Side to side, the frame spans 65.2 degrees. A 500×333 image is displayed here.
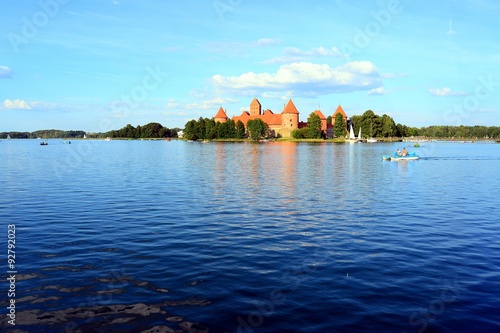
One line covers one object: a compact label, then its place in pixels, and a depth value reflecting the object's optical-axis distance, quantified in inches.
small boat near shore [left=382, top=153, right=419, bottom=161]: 2772.6
